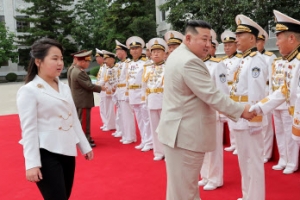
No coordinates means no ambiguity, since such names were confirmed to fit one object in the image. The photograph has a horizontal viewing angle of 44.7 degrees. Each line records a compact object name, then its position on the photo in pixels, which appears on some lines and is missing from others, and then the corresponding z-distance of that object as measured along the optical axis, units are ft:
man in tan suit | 7.08
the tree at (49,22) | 90.38
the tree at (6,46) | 91.15
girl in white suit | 6.52
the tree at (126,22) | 67.56
